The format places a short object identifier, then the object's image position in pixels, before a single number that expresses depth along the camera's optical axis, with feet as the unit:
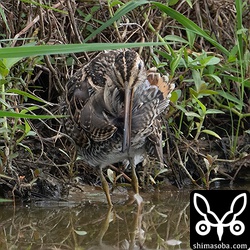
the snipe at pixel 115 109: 31.58
